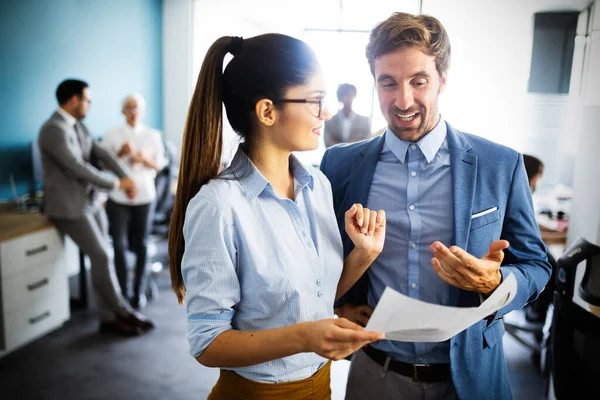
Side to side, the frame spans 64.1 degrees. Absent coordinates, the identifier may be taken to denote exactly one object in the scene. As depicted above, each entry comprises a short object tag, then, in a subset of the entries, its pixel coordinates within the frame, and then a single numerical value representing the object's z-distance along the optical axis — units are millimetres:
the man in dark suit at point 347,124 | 4656
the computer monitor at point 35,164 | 3492
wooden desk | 2857
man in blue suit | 1167
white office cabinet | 2809
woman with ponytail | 913
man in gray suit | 2980
